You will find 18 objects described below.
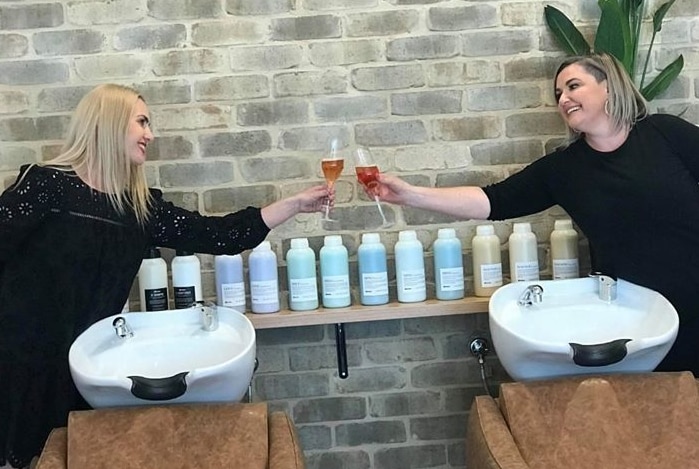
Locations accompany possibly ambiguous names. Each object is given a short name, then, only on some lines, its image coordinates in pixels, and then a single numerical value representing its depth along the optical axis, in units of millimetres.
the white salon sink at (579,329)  1668
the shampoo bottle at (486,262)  2145
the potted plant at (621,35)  2088
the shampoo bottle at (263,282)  2102
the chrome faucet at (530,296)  1928
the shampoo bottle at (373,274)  2113
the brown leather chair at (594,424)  1598
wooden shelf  2055
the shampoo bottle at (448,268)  2131
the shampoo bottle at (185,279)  2090
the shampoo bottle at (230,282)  2105
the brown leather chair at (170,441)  1582
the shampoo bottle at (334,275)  2109
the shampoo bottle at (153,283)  2072
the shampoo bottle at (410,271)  2123
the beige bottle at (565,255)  2158
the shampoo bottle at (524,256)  2150
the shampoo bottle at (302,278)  2109
